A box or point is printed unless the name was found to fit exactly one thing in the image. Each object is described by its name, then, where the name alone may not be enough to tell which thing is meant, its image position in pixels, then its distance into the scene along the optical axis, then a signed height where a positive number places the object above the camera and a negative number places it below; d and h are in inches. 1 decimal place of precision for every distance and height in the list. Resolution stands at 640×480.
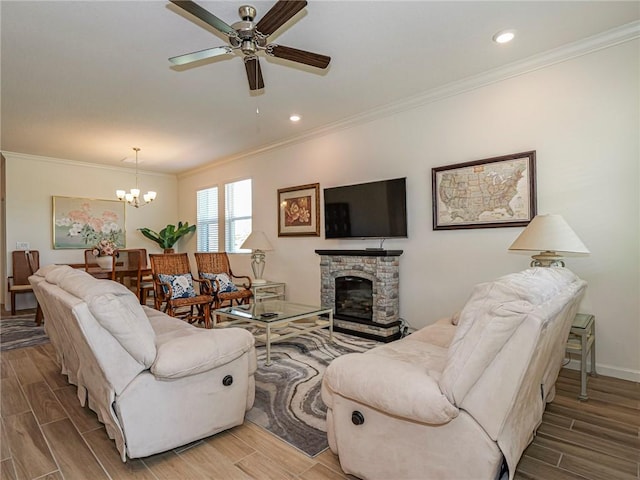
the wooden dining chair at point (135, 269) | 192.5 -15.7
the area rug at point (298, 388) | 82.5 -45.6
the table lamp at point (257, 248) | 214.2 -5.5
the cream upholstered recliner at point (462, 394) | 50.4 -24.8
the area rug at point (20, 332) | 160.2 -46.2
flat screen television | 158.6 +13.5
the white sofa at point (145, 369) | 65.2 -26.7
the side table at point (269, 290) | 209.8 -32.1
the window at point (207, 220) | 276.4 +16.1
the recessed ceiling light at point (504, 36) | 107.5 +62.6
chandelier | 222.7 +29.1
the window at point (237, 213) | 248.5 +19.0
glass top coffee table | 130.0 -30.7
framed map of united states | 126.3 +17.0
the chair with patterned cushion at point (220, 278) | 194.1 -22.5
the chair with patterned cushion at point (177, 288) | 177.2 -25.0
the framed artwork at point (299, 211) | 199.9 +16.6
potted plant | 288.4 +4.4
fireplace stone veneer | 156.9 -23.3
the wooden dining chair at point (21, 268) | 227.9 -17.8
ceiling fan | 76.8 +50.7
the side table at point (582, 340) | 95.7 -30.2
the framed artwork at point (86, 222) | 252.7 +14.6
